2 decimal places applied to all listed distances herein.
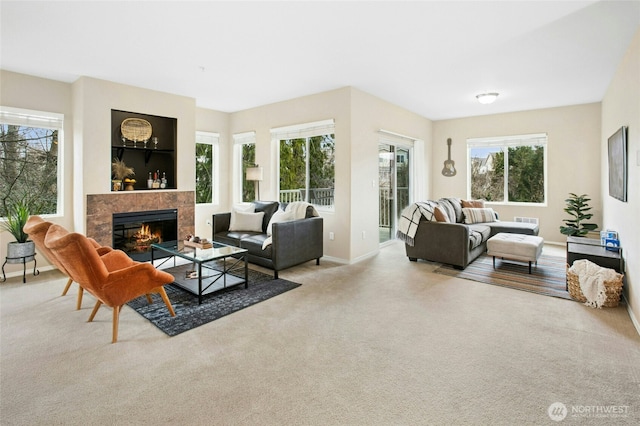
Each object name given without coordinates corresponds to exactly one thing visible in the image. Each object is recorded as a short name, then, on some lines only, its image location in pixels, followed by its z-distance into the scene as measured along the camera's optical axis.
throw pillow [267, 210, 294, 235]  4.57
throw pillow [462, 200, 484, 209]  6.20
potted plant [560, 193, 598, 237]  5.38
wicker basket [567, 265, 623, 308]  3.15
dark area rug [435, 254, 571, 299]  3.79
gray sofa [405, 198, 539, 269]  4.49
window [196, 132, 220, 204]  6.49
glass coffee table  3.36
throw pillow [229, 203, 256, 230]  5.11
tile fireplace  4.46
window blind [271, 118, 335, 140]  5.08
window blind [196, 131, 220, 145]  6.35
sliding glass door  6.29
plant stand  3.96
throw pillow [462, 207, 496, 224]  5.92
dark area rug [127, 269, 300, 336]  2.85
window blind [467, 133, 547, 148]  6.33
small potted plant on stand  3.95
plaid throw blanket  4.89
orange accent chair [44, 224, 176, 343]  2.38
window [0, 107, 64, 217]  4.24
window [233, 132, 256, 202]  6.61
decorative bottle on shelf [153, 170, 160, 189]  5.27
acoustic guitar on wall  7.32
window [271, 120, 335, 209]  5.32
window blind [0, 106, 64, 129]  4.14
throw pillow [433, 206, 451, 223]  4.85
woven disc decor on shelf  4.96
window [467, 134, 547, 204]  6.45
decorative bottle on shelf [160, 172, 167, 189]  5.36
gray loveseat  4.11
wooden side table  3.37
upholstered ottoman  4.27
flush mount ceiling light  5.13
